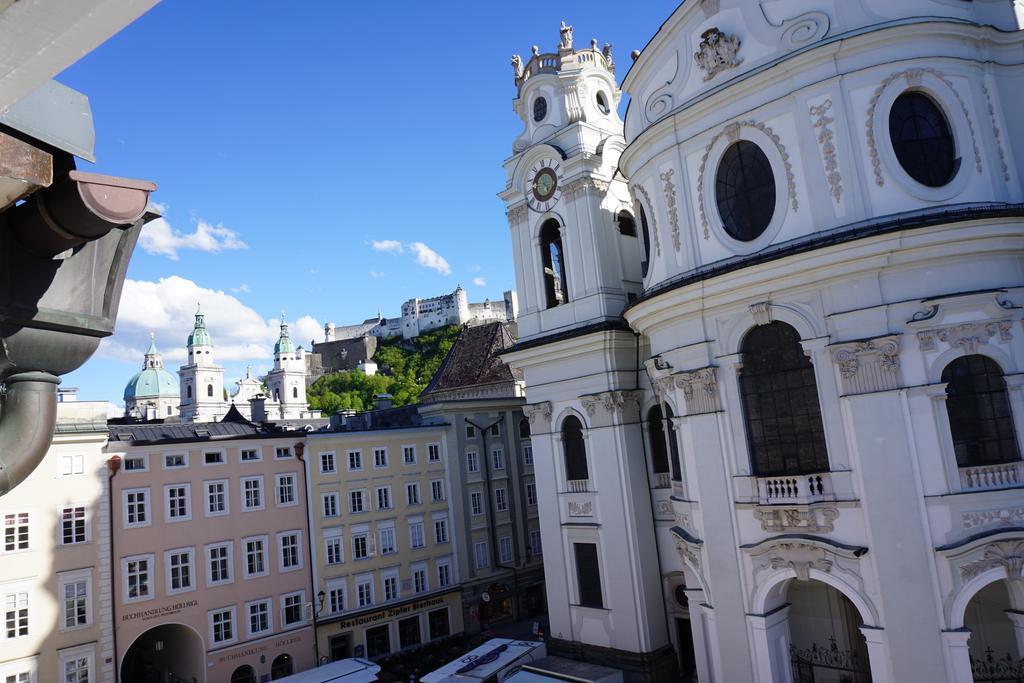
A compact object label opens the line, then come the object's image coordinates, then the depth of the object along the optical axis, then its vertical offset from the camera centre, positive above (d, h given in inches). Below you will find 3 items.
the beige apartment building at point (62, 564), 1000.9 -93.2
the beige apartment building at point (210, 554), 1130.0 -117.8
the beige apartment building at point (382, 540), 1337.4 -149.2
